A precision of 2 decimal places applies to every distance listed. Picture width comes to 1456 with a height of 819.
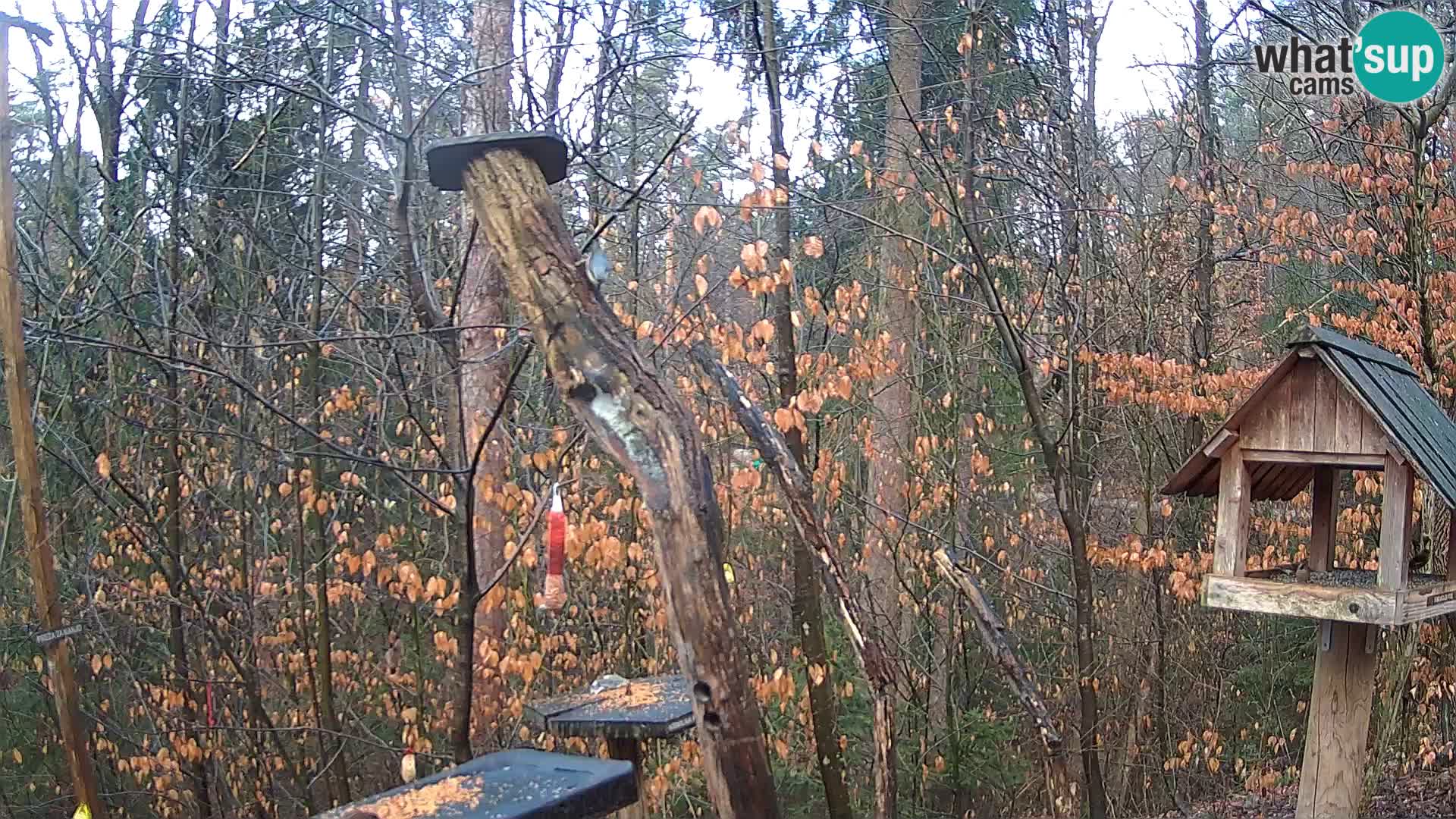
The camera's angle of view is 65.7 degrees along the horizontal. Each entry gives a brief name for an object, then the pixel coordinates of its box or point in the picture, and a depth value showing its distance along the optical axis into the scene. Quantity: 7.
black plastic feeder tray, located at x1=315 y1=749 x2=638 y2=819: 2.76
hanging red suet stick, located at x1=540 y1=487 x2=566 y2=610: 3.18
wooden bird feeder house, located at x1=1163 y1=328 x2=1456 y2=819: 3.90
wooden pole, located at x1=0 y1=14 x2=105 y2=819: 4.14
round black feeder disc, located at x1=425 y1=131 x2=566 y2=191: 3.15
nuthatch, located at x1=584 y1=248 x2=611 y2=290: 3.15
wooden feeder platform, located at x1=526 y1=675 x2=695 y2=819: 3.83
